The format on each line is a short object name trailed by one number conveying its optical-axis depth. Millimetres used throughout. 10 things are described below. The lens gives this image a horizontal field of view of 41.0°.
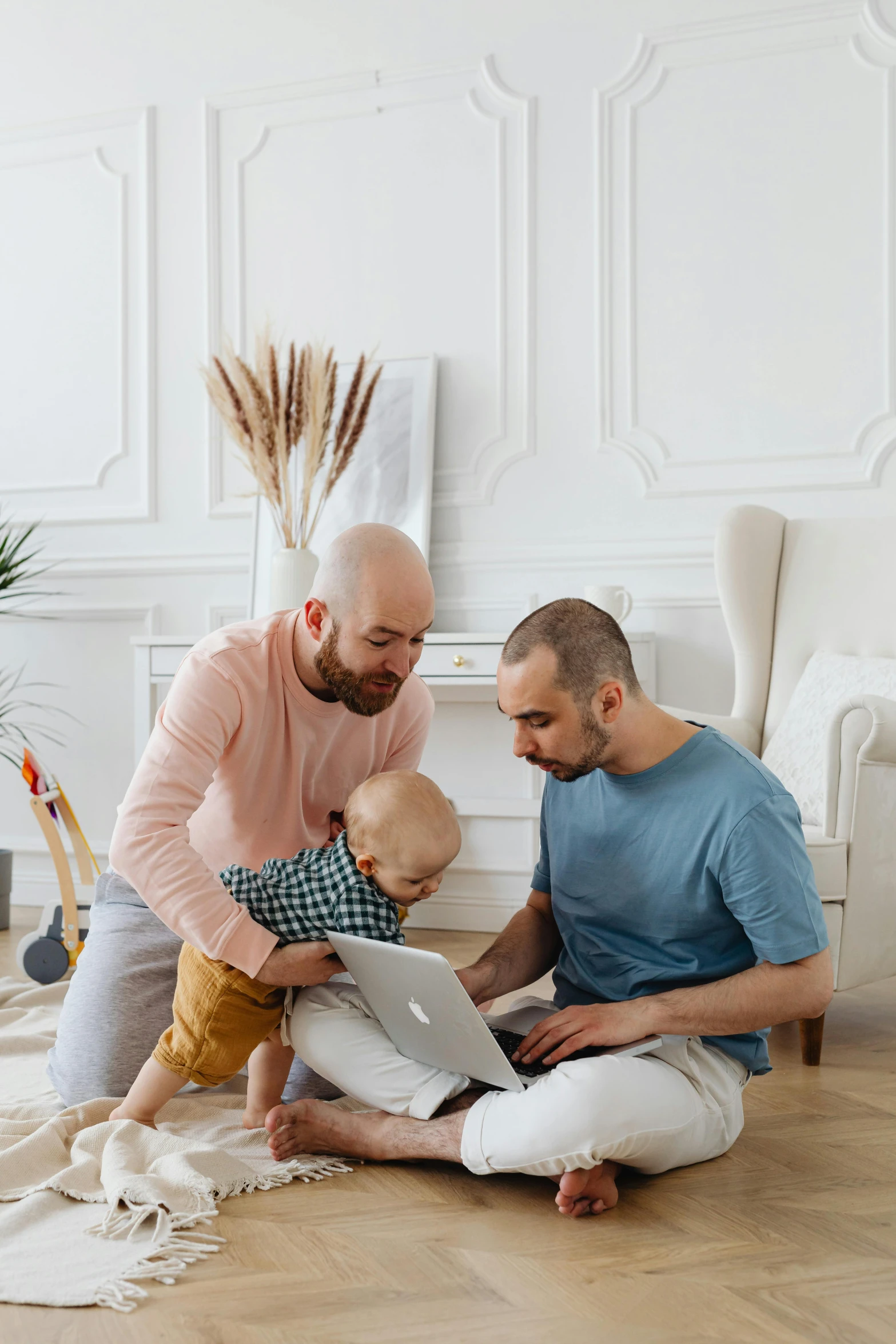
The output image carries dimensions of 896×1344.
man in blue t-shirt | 1539
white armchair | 3014
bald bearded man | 1703
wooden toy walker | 2926
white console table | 3621
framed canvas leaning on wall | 3746
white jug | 3322
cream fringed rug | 1373
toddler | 1664
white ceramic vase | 3531
